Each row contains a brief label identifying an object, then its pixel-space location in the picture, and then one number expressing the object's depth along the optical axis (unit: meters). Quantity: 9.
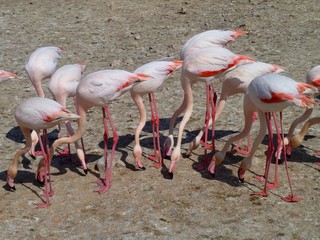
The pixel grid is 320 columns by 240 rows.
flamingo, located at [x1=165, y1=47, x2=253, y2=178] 5.12
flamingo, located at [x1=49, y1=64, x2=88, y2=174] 5.30
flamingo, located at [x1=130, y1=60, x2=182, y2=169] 5.23
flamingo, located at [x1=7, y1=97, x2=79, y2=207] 4.61
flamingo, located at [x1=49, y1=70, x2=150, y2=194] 4.77
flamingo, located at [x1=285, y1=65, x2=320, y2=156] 5.21
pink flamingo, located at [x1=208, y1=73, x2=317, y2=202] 4.38
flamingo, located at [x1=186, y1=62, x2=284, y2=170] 5.28
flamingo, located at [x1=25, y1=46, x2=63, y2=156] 5.75
